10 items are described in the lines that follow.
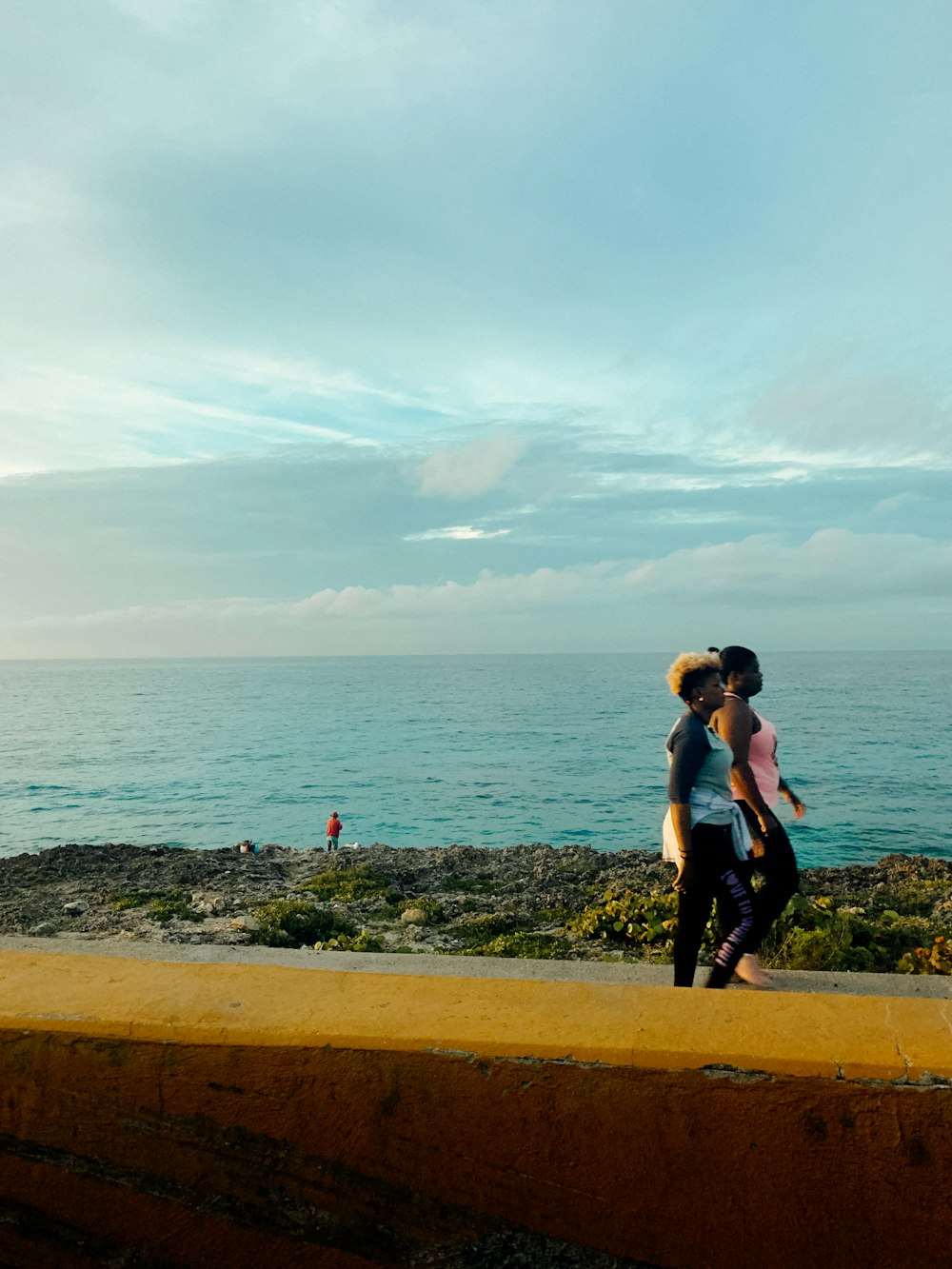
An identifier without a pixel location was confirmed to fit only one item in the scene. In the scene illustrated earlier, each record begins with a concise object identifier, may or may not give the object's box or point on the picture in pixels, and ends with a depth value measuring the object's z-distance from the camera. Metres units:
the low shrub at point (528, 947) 6.98
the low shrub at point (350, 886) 11.32
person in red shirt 21.04
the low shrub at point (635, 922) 7.28
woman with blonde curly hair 4.61
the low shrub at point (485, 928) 8.39
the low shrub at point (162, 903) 9.68
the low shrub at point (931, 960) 5.80
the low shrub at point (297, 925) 7.66
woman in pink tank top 4.87
